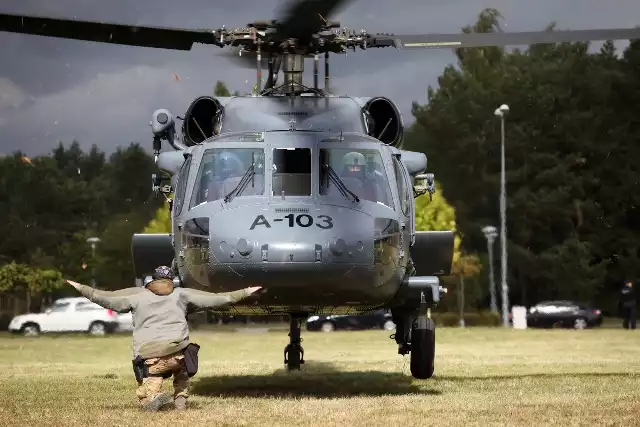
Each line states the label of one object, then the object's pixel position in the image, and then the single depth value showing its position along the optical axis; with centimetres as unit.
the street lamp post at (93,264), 7381
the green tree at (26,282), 6594
